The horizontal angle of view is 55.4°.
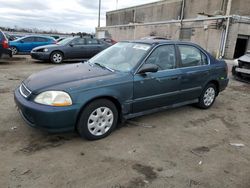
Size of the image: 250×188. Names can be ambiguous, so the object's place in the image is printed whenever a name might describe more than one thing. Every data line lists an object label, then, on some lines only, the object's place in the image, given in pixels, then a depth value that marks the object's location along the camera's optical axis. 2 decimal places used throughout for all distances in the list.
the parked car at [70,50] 11.59
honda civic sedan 3.35
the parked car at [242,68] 8.86
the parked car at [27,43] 14.53
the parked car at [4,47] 10.22
